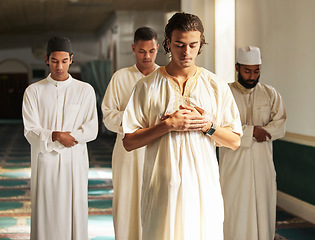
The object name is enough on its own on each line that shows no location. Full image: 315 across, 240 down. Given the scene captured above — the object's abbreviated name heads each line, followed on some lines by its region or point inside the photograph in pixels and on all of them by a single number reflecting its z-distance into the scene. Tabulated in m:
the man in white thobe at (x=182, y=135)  2.65
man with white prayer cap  4.66
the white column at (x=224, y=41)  7.36
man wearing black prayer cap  4.23
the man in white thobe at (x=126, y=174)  4.43
